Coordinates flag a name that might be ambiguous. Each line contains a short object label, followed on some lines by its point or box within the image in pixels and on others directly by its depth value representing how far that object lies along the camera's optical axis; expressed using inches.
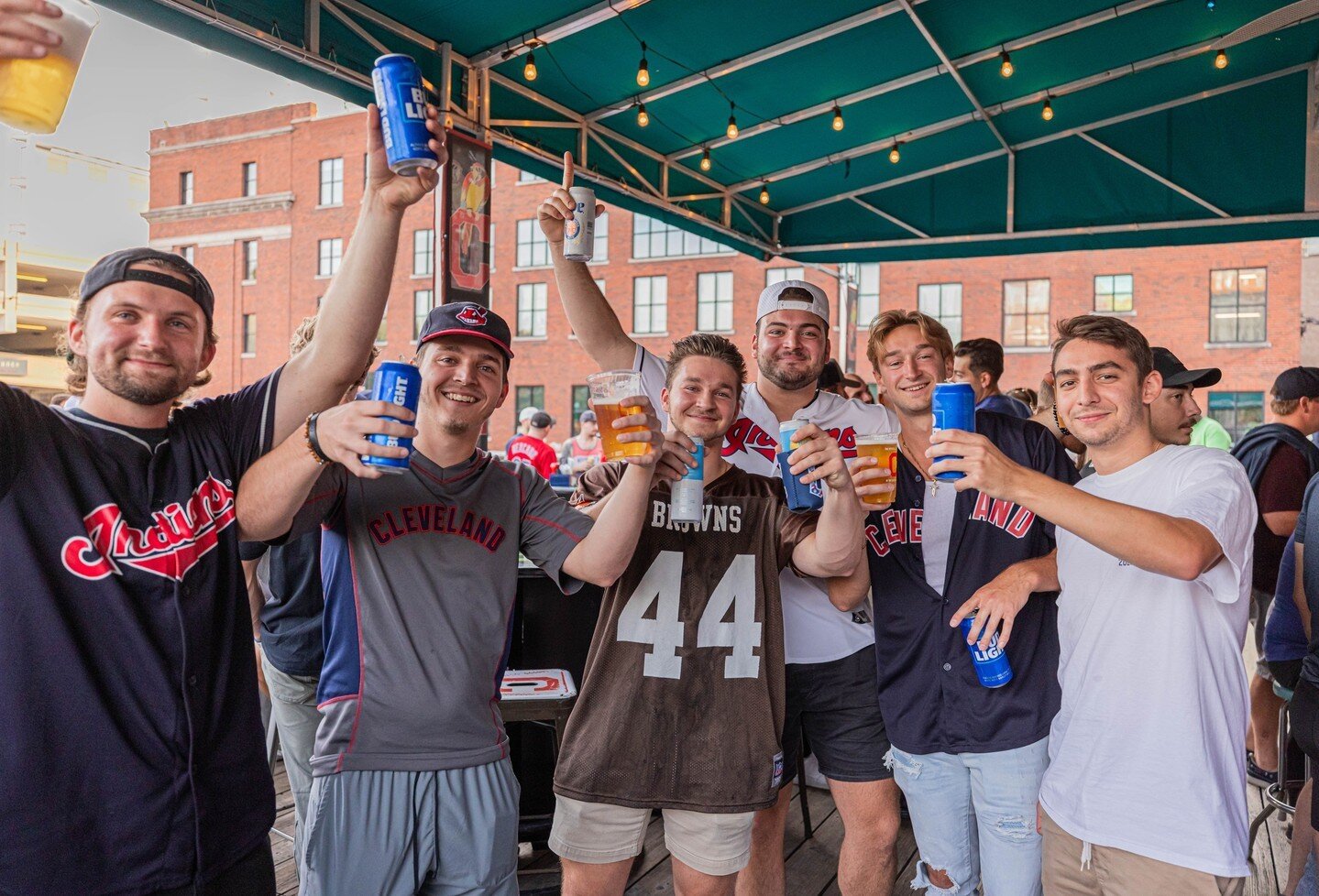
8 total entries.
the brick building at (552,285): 844.0
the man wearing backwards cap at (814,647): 106.7
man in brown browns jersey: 90.6
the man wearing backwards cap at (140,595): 57.6
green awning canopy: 206.4
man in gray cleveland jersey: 75.8
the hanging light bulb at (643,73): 226.8
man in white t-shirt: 73.5
